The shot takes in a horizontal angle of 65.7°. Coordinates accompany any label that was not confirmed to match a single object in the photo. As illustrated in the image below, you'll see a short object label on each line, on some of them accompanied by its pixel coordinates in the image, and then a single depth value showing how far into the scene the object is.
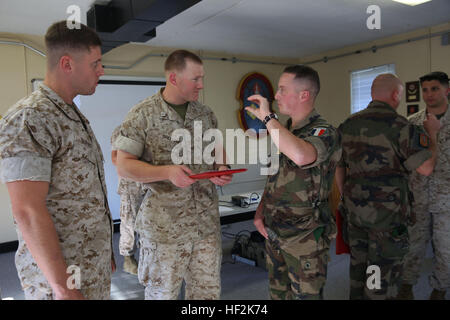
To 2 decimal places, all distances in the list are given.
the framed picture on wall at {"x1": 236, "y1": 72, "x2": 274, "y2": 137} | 6.20
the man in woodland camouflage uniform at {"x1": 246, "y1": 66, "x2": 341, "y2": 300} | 1.69
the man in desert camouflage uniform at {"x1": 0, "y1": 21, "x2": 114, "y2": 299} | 1.06
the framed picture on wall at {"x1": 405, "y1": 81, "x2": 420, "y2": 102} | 4.87
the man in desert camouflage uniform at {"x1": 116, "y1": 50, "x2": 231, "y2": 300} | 1.74
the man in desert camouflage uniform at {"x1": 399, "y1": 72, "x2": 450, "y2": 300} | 2.60
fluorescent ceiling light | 3.51
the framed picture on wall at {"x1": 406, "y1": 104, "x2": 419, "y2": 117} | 4.89
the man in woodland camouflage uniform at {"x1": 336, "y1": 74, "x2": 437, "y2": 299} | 2.04
